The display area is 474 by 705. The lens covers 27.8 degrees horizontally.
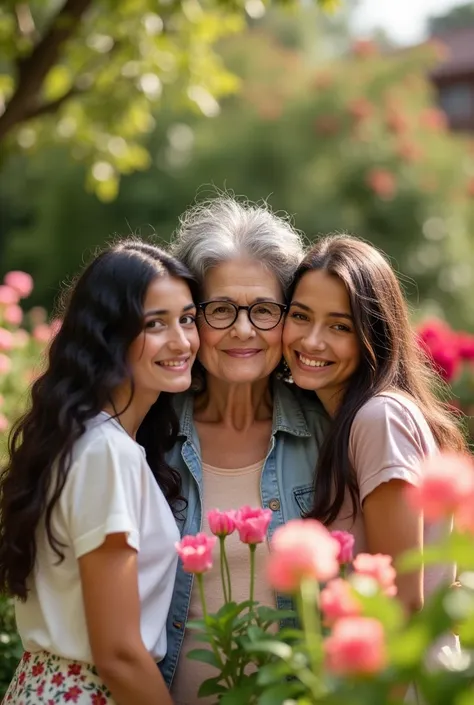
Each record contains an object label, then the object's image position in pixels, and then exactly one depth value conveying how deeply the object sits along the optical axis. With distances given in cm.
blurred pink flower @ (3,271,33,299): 538
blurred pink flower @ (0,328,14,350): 472
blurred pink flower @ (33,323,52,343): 564
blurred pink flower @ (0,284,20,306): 523
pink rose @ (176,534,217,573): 178
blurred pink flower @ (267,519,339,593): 114
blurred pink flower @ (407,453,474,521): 110
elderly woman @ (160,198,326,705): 249
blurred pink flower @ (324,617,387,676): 105
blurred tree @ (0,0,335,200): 552
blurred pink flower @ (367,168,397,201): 1327
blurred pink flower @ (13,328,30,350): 546
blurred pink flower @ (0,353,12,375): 460
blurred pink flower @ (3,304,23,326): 525
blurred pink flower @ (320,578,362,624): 117
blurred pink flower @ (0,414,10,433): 393
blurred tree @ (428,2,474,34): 2944
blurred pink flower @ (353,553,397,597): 141
